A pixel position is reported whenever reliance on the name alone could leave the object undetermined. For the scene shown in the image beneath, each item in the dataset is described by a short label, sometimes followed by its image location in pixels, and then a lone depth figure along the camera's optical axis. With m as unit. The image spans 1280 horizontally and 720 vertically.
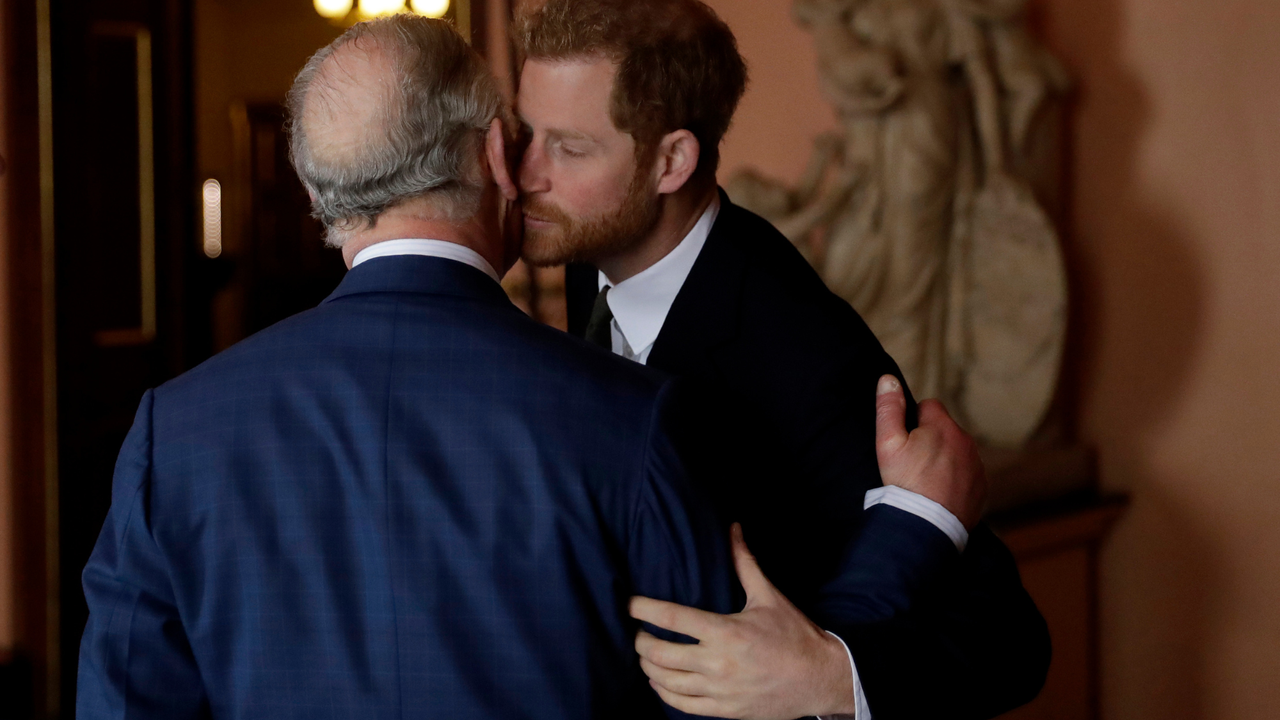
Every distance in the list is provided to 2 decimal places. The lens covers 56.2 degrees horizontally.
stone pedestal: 4.39
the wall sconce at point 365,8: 5.01
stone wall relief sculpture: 4.11
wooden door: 4.35
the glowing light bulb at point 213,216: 5.64
